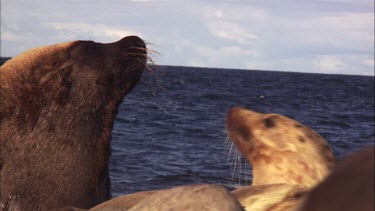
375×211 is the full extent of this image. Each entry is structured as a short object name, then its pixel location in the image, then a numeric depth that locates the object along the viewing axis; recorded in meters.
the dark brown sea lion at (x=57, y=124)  7.44
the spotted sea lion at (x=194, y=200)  5.07
